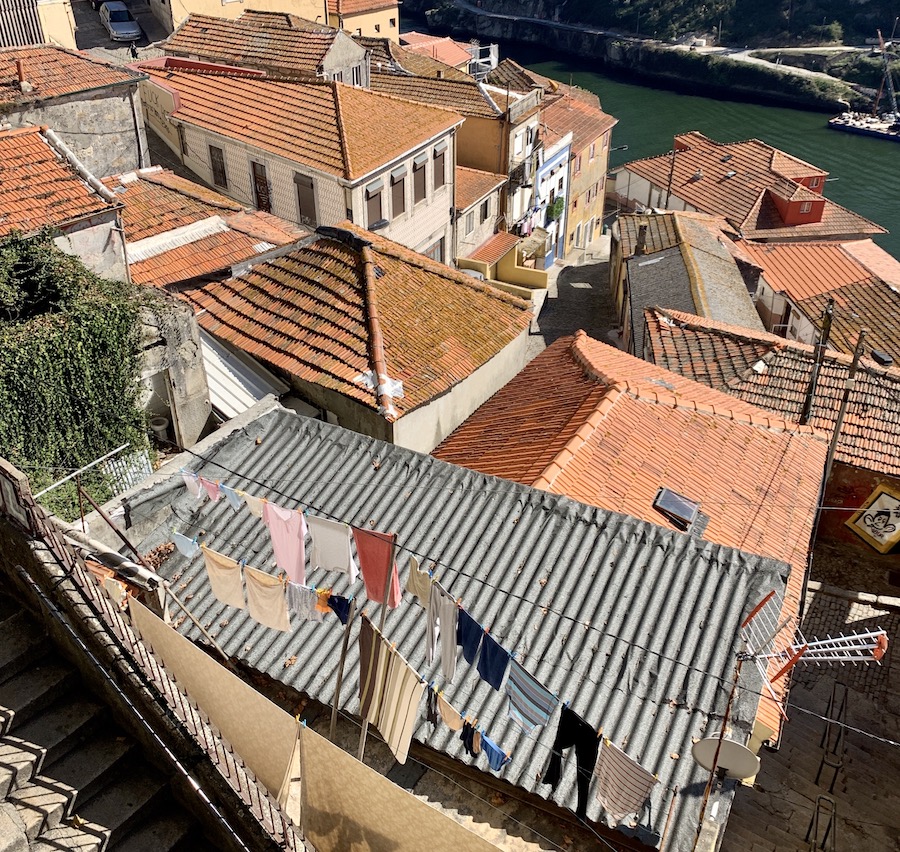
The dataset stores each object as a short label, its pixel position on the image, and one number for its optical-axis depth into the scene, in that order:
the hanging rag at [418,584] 8.33
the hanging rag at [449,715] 8.37
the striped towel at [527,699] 7.75
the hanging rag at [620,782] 8.04
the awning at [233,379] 15.02
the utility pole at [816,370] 19.77
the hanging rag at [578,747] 8.36
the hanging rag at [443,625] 7.81
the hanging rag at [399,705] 7.56
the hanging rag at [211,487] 10.63
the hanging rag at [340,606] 8.62
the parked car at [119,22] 40.16
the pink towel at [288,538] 9.01
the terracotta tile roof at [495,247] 32.19
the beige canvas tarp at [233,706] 7.74
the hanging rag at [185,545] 10.84
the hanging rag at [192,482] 11.02
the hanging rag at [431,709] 8.97
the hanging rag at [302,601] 9.02
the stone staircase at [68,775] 7.57
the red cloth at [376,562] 7.94
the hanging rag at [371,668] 7.50
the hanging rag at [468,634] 7.83
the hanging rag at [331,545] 8.71
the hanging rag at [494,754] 8.27
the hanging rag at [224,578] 9.16
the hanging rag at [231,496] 10.21
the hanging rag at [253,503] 9.71
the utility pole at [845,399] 19.06
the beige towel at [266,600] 8.97
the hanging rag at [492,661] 7.73
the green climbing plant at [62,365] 11.32
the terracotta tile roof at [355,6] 53.41
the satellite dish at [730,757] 7.96
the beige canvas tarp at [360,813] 7.07
